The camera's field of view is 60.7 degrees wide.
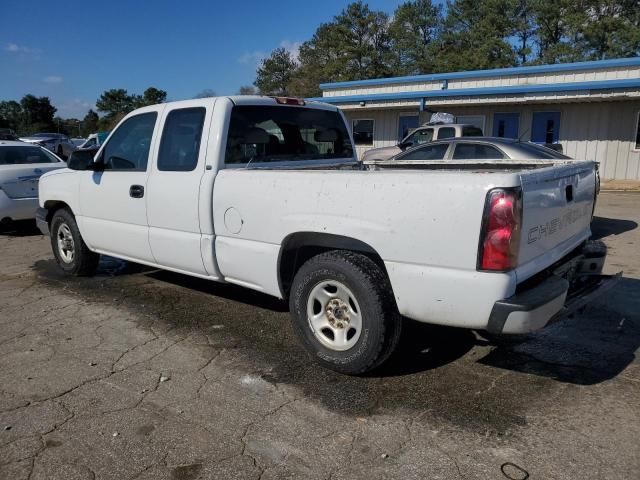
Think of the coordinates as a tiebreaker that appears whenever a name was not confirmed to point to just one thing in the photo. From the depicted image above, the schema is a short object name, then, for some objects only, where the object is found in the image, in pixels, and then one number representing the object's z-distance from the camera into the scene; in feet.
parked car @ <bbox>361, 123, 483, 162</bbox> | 45.44
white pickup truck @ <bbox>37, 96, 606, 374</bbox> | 10.05
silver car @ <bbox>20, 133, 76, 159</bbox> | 73.63
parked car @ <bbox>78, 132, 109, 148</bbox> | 82.17
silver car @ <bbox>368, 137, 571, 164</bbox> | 27.81
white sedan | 29.91
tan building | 55.98
